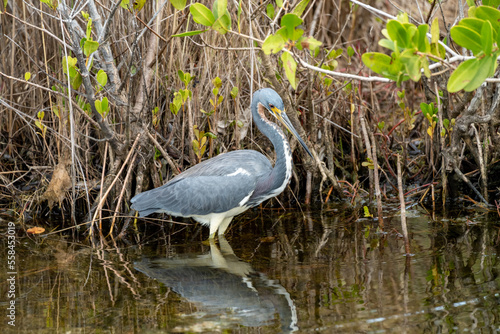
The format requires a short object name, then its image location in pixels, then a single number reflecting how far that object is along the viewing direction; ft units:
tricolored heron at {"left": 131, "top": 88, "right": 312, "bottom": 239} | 32.42
